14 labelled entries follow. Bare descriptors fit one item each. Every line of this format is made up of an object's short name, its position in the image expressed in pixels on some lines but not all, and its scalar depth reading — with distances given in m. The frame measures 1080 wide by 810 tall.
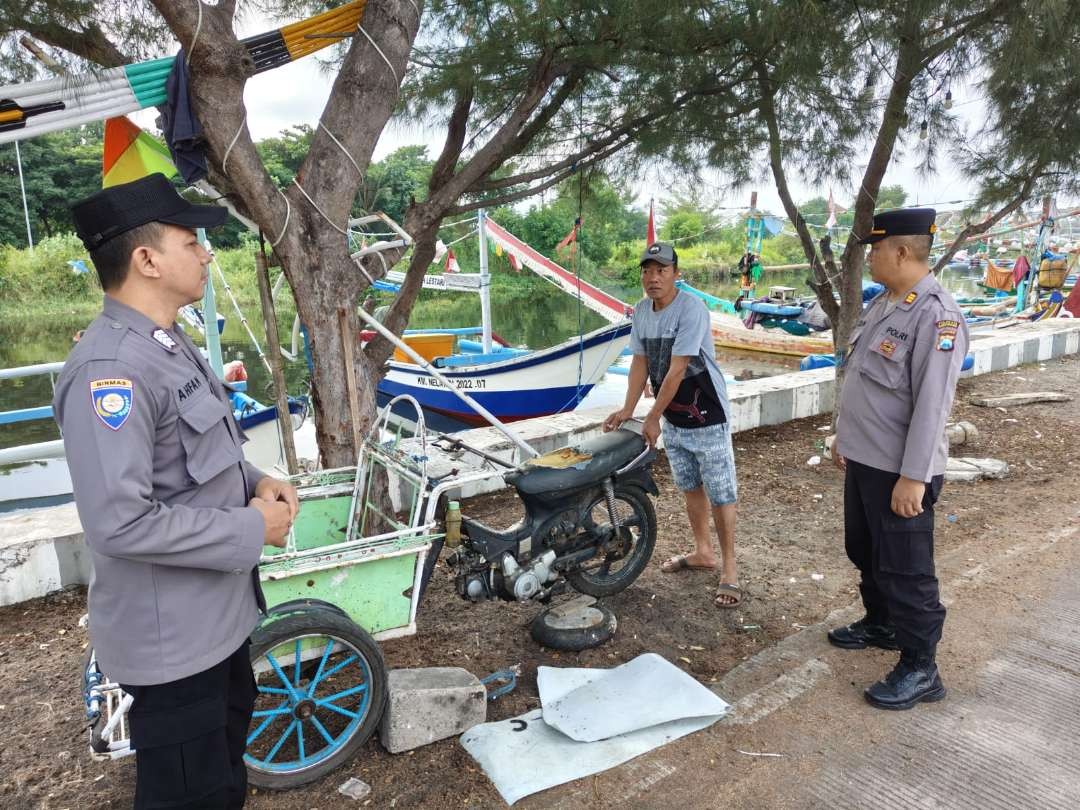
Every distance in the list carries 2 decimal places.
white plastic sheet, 2.43
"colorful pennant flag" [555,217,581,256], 9.75
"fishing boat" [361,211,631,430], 9.63
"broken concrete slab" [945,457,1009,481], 5.22
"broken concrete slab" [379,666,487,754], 2.50
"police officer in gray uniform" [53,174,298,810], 1.42
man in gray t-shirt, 3.45
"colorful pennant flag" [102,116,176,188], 3.03
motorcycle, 3.00
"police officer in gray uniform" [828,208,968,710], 2.63
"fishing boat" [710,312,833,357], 16.17
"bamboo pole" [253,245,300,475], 3.26
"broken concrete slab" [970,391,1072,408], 7.35
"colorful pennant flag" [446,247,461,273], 11.90
